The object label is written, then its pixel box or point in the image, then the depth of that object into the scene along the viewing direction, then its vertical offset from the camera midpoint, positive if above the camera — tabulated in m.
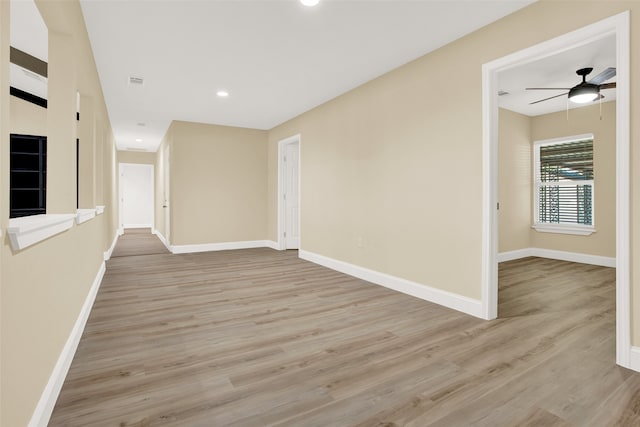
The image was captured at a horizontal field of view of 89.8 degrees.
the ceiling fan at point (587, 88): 3.63 +1.44
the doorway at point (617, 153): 2.00 +0.44
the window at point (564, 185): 5.50 +0.49
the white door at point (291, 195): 6.69 +0.36
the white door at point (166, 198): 6.89 +0.34
